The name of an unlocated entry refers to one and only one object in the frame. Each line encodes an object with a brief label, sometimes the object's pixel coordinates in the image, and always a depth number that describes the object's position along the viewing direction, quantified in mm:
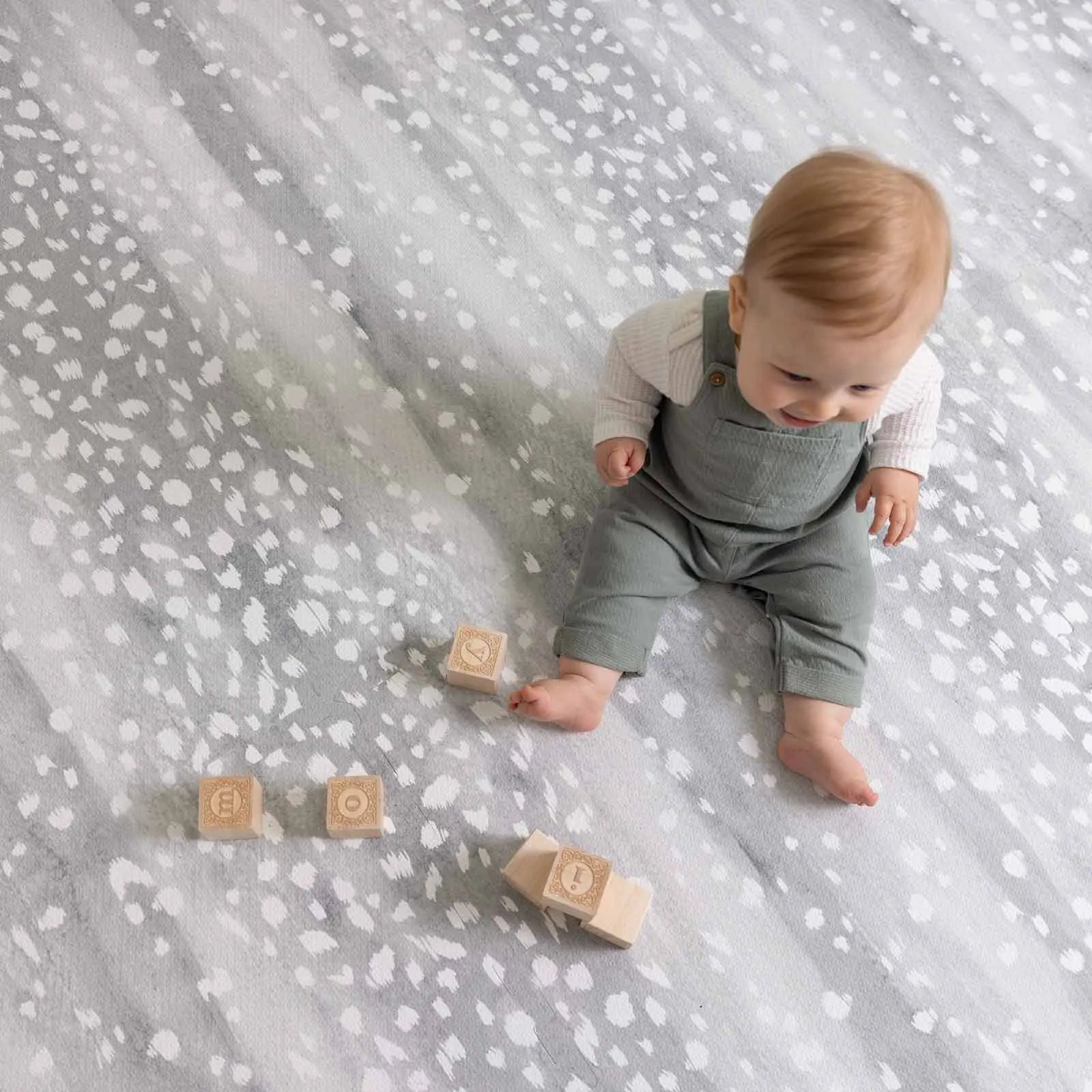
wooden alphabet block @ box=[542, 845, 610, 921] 887
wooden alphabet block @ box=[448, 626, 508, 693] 969
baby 751
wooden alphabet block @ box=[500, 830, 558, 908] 917
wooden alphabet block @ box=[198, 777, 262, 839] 906
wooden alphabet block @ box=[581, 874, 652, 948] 899
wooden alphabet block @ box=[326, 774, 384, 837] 918
